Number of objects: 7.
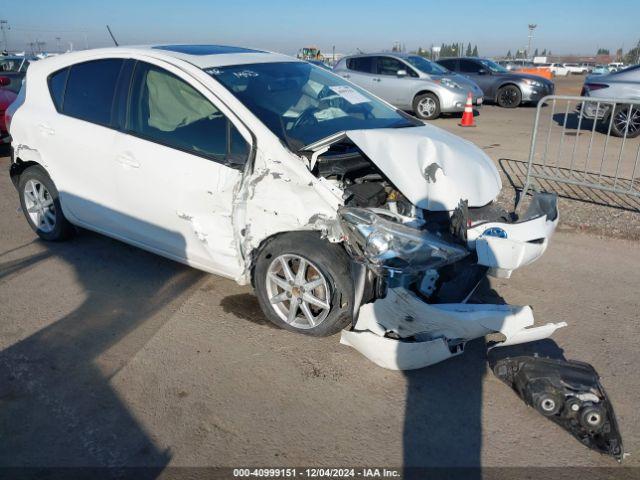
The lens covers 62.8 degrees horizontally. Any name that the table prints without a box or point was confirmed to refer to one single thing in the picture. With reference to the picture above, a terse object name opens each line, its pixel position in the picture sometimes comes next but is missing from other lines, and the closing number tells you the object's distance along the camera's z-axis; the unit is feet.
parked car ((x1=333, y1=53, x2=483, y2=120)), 43.04
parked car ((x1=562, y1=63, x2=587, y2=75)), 173.15
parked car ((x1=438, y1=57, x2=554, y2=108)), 51.49
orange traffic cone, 40.47
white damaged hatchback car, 9.97
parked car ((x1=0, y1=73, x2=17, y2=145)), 28.73
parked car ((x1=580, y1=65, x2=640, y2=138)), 32.55
